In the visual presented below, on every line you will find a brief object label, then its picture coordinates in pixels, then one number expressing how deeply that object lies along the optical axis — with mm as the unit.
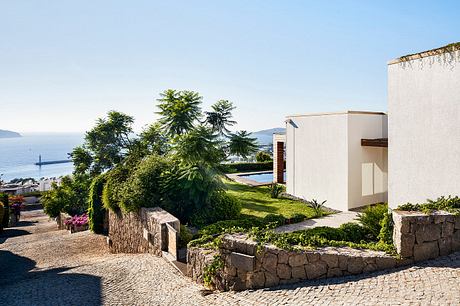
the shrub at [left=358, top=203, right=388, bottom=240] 8062
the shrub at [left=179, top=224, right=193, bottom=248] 9068
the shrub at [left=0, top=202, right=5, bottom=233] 18759
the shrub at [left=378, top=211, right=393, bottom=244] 6702
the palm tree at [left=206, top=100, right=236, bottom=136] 13719
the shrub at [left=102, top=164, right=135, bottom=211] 13977
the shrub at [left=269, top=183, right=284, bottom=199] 17328
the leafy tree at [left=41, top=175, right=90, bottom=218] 23625
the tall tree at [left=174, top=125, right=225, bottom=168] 11250
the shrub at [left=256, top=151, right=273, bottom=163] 32469
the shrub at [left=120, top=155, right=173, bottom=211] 11758
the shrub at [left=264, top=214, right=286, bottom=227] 10611
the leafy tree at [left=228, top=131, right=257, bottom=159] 13031
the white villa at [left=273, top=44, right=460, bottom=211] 8805
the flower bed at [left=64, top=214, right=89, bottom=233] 19569
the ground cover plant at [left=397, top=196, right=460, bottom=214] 6652
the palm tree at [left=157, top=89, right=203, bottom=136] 13094
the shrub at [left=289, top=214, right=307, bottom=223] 11477
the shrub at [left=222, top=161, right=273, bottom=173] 30891
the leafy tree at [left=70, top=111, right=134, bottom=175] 21922
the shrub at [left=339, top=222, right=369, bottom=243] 7840
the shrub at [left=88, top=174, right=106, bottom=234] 17453
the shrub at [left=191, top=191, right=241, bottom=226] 11210
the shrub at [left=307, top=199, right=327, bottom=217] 13255
